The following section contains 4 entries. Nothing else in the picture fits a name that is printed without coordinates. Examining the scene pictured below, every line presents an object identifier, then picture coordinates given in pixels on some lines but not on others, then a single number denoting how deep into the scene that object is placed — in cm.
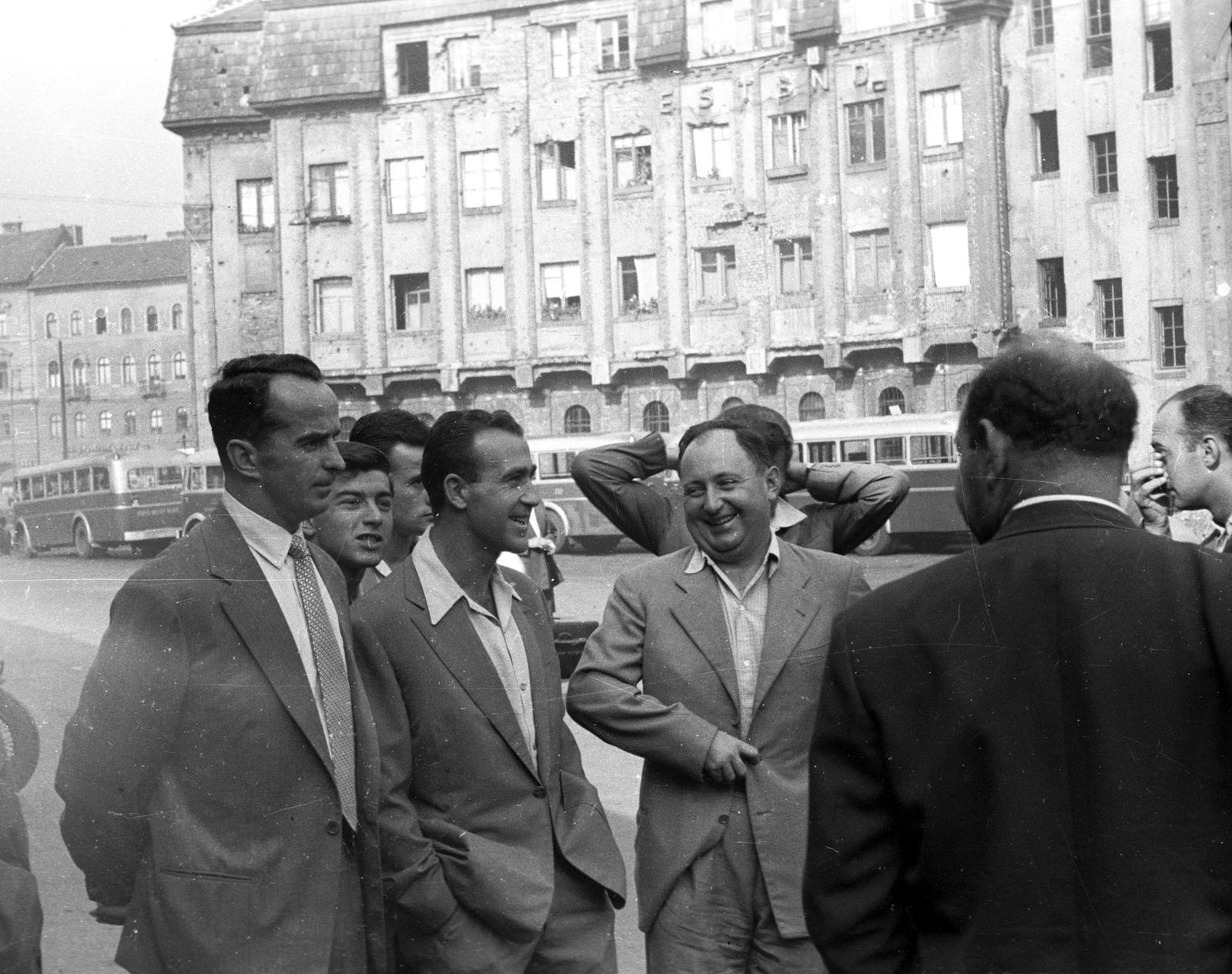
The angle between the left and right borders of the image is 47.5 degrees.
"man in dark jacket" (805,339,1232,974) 177
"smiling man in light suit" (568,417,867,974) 289
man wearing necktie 240
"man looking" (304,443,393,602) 347
